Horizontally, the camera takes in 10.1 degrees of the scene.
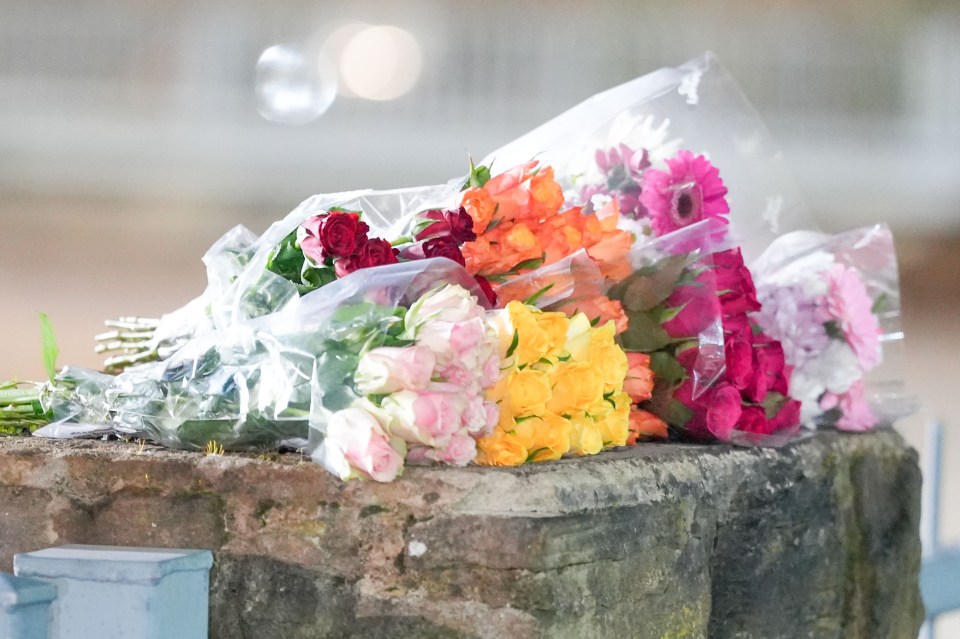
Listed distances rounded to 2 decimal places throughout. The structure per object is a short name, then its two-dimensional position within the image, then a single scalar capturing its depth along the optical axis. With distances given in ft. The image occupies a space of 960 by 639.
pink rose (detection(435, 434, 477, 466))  11.53
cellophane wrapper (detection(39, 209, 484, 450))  11.60
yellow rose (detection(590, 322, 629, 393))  11.80
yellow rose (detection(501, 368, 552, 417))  11.61
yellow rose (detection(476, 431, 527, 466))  11.63
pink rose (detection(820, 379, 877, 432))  12.78
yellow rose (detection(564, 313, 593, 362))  11.76
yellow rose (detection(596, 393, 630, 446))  11.88
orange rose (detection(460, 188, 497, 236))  11.95
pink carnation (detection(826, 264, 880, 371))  12.66
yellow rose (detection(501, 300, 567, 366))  11.63
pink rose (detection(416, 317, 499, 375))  11.47
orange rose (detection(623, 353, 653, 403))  12.11
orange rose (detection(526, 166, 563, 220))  12.01
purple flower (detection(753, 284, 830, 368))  12.63
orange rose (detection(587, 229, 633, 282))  12.19
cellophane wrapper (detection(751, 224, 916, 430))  12.65
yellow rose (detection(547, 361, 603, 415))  11.71
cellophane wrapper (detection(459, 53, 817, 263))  12.65
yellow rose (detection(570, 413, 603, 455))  11.77
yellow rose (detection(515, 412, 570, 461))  11.65
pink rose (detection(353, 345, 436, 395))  11.44
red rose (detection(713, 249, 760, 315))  12.32
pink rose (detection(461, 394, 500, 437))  11.51
